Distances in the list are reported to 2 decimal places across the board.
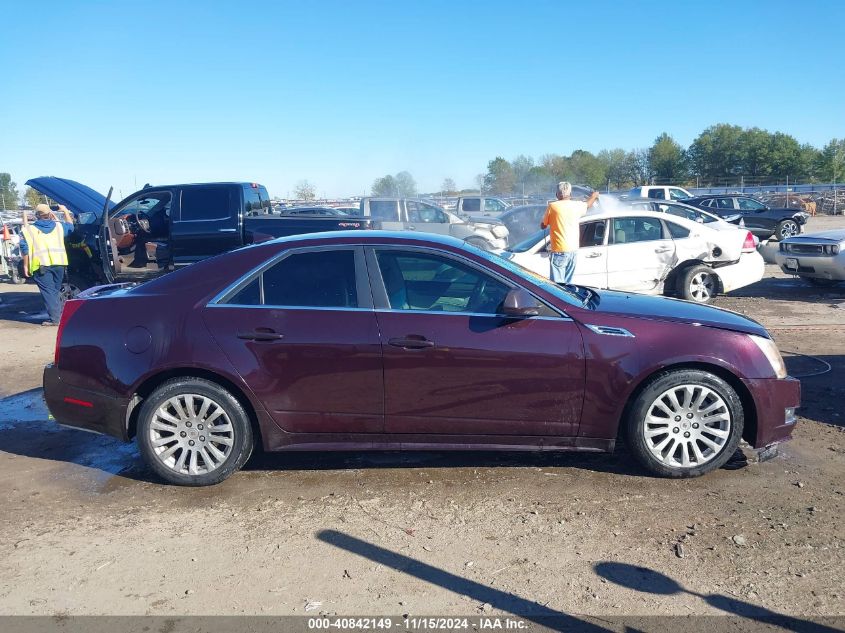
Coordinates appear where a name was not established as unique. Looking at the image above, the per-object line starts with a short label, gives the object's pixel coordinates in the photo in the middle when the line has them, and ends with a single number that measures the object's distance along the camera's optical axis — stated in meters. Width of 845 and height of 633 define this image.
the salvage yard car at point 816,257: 11.16
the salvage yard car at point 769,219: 23.88
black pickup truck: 10.73
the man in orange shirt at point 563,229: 8.68
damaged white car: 10.16
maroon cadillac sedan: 4.33
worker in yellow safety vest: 10.02
